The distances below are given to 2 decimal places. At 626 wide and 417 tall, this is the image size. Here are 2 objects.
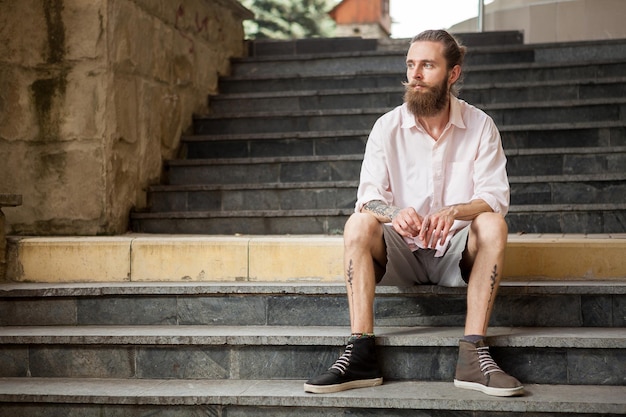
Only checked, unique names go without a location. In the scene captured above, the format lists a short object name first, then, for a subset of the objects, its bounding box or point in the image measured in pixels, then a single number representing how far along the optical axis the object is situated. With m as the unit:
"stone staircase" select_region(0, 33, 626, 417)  3.07
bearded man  3.04
